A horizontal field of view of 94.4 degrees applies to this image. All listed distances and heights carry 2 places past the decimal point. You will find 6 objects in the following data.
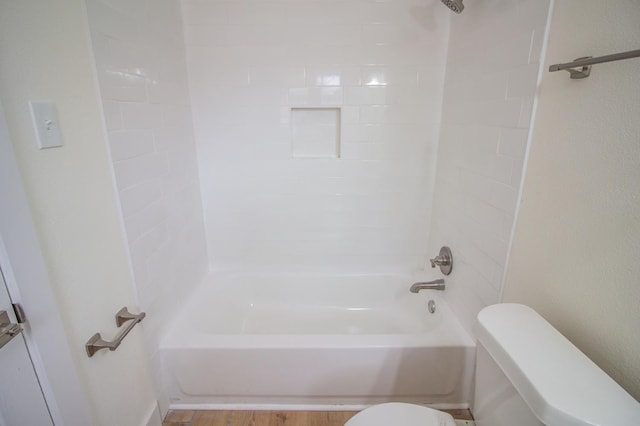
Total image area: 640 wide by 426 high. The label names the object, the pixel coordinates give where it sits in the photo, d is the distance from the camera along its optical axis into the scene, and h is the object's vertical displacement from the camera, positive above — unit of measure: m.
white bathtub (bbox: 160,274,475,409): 1.34 -1.04
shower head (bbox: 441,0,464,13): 1.24 +0.52
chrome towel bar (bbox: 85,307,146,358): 0.92 -0.65
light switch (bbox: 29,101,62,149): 0.74 +0.03
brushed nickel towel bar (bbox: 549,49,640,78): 0.63 +0.16
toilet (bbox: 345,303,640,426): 0.60 -0.54
